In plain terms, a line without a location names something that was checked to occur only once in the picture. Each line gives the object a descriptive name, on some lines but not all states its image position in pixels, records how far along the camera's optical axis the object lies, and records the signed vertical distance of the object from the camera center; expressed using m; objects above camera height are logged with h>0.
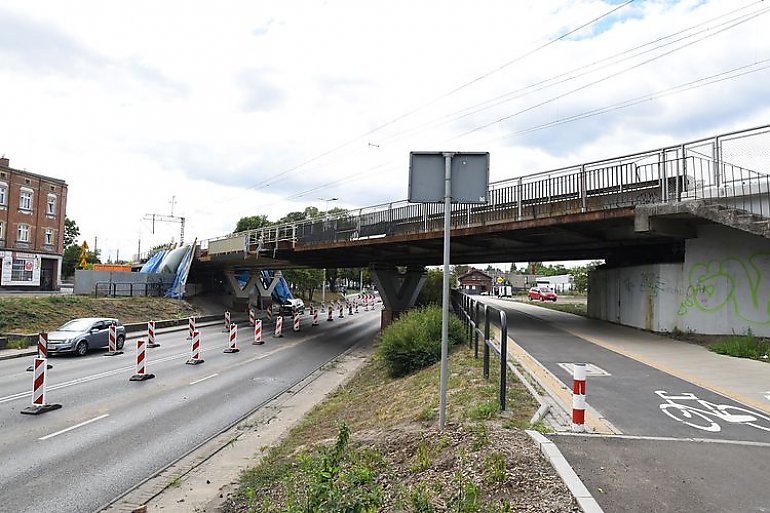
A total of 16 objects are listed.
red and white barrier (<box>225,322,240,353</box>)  21.67 -2.73
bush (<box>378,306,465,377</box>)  12.92 -1.59
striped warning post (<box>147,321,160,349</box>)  22.73 -2.73
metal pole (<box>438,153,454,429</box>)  5.91 -0.08
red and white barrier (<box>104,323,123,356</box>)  20.48 -2.68
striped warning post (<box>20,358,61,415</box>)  10.66 -2.56
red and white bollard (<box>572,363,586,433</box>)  5.64 -1.29
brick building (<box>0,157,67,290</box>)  48.03 +4.43
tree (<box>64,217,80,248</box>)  92.25 +7.66
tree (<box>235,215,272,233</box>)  86.41 +9.51
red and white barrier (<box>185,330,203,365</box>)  18.17 -2.81
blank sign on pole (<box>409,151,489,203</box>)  6.21 +1.30
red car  56.88 -1.23
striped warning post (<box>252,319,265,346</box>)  25.30 -2.90
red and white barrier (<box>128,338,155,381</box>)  14.79 -2.62
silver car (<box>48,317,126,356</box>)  19.08 -2.39
